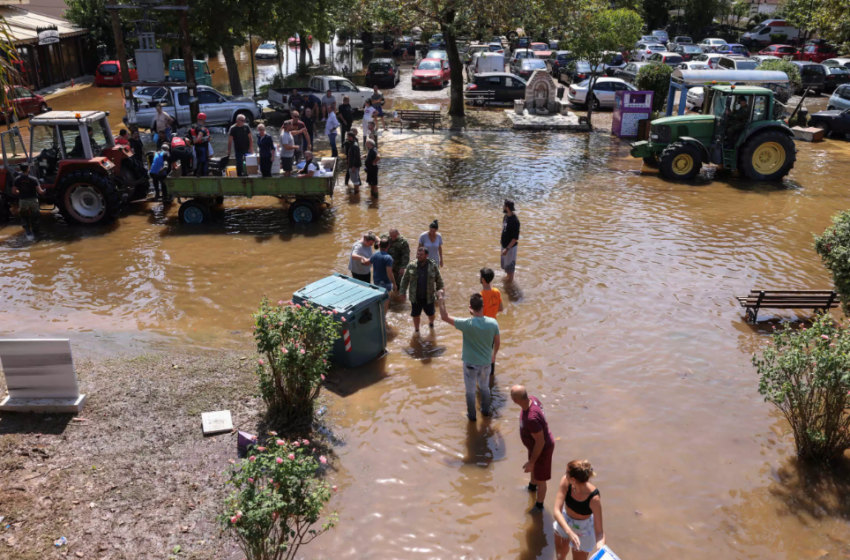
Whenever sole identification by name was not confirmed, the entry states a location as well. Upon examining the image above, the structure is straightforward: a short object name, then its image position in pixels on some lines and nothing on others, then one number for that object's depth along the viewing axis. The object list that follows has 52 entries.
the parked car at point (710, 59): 31.99
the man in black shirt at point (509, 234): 10.61
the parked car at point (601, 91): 26.34
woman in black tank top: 5.02
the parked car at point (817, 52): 38.22
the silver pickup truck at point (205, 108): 22.05
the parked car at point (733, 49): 39.50
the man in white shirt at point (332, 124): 18.84
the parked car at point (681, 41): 46.08
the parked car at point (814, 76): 31.20
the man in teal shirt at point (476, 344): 7.15
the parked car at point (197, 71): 28.05
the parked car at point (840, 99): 23.19
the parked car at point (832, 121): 22.11
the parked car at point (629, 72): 30.06
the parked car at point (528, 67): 31.59
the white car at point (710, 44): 40.91
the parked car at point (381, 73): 32.31
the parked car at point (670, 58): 35.69
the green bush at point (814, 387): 6.34
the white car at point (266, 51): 48.06
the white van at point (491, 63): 32.28
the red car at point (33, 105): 24.27
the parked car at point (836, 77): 31.31
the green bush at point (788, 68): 26.10
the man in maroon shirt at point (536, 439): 5.88
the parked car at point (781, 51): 39.37
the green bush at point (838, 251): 8.36
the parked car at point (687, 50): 39.19
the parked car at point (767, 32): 48.25
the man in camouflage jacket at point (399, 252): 10.20
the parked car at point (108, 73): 33.78
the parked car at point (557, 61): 35.09
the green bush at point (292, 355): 6.95
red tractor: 13.36
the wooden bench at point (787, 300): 9.73
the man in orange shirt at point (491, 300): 8.11
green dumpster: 8.18
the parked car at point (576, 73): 28.97
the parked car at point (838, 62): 32.47
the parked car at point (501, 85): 27.52
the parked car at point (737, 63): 29.39
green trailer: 13.44
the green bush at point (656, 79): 24.30
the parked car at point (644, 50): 39.94
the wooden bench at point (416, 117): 23.03
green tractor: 16.73
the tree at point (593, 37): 22.81
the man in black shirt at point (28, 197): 12.90
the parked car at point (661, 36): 48.44
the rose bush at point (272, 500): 4.60
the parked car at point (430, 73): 32.26
